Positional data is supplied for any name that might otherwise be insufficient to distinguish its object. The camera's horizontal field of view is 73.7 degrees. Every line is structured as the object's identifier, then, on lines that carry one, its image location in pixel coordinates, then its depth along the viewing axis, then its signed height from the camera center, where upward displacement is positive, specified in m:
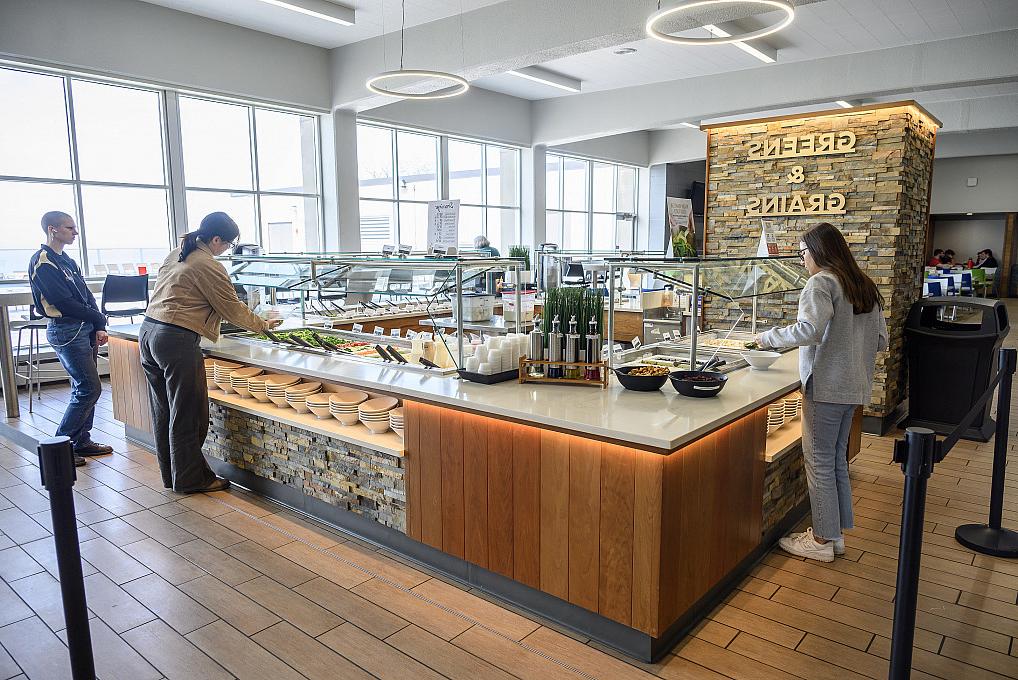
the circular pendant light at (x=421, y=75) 5.38 +1.38
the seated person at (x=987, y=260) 16.81 -0.39
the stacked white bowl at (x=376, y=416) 3.38 -0.85
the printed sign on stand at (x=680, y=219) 4.11 +0.22
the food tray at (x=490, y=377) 3.10 -0.60
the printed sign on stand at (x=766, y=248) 4.55 -0.02
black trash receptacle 5.14 -0.88
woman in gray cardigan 2.96 -0.44
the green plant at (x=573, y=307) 3.03 -0.28
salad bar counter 2.46 -0.94
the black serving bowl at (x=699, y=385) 2.89 -0.60
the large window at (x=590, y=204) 13.93 +0.87
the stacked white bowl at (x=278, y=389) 3.88 -0.82
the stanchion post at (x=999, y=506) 3.41 -1.35
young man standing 4.64 -0.52
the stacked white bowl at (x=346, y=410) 3.50 -0.84
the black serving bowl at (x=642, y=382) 2.99 -0.60
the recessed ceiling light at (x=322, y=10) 6.91 +2.45
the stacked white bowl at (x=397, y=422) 3.29 -0.85
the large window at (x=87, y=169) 7.13 +0.85
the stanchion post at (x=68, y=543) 1.79 -0.81
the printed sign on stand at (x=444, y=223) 5.13 +0.17
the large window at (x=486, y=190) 11.91 +0.99
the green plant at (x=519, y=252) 8.69 -0.09
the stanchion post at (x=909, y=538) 2.02 -0.87
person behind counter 3.76 -0.07
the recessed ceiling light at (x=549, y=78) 9.62 +2.46
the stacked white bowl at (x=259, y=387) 4.02 -0.83
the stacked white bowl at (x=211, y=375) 4.36 -0.82
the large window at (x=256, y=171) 8.41 +0.98
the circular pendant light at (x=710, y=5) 3.85 +1.36
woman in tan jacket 3.87 -0.50
